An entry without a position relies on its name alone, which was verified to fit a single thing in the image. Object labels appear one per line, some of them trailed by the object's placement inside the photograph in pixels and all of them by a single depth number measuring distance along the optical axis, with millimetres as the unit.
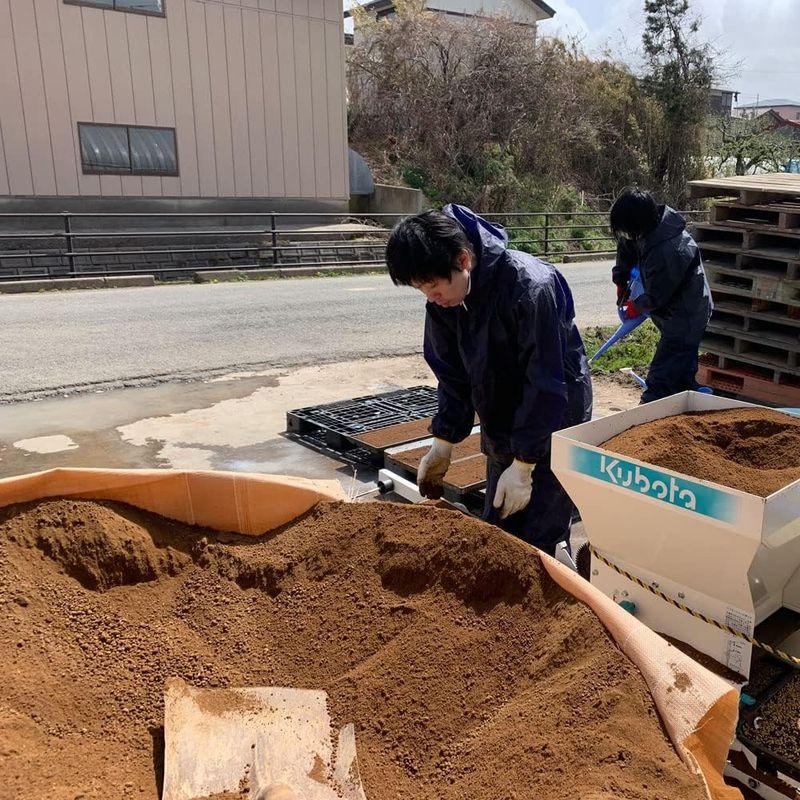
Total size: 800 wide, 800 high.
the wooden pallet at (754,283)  5160
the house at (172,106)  13195
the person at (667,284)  4172
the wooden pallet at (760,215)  5039
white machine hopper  2100
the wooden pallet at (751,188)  5094
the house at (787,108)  68500
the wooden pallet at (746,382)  5379
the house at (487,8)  26761
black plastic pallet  5160
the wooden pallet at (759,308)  5285
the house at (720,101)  26788
